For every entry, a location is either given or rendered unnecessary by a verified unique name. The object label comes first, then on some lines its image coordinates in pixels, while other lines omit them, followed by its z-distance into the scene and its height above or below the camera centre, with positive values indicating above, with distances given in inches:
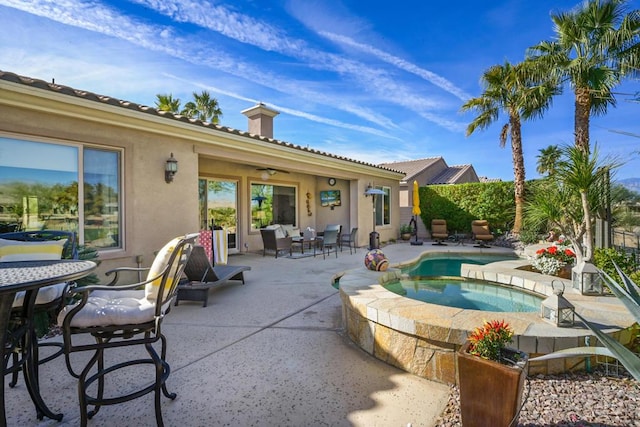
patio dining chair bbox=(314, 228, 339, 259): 392.2 -30.2
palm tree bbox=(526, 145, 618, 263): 165.6 +9.8
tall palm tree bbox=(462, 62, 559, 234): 469.1 +185.5
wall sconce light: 249.4 +39.5
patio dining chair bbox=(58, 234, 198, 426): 84.1 -30.1
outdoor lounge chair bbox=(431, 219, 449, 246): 556.7 -33.7
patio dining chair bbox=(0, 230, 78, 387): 95.7 -17.3
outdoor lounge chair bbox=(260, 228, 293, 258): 374.1 -33.5
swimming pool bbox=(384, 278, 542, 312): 210.7 -65.2
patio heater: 436.5 -14.0
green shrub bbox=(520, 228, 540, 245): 456.8 -37.5
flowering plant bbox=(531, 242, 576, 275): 232.2 -37.5
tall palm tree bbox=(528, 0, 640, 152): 370.0 +213.5
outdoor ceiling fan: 423.5 +63.3
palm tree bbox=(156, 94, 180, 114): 735.1 +284.5
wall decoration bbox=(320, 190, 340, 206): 510.0 +28.4
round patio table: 70.9 -16.0
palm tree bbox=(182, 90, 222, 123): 852.1 +313.5
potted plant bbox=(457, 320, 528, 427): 77.8 -44.7
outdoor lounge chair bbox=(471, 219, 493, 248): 516.9 -33.5
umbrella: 577.0 +22.3
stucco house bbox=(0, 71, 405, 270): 186.5 +41.8
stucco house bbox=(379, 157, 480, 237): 925.8 +139.7
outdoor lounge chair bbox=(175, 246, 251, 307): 205.0 -47.0
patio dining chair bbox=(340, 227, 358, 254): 431.6 -39.7
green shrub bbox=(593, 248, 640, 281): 188.1 -31.8
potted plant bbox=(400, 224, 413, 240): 583.2 -35.4
